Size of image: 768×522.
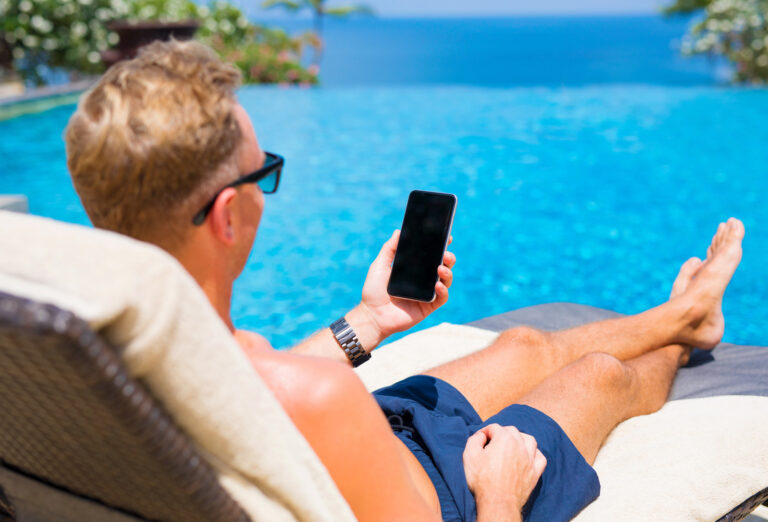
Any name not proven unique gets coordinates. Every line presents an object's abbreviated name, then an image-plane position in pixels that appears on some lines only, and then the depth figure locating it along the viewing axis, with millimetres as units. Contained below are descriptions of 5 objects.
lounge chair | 956
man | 1144
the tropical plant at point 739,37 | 14258
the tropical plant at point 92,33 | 12117
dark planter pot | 13016
